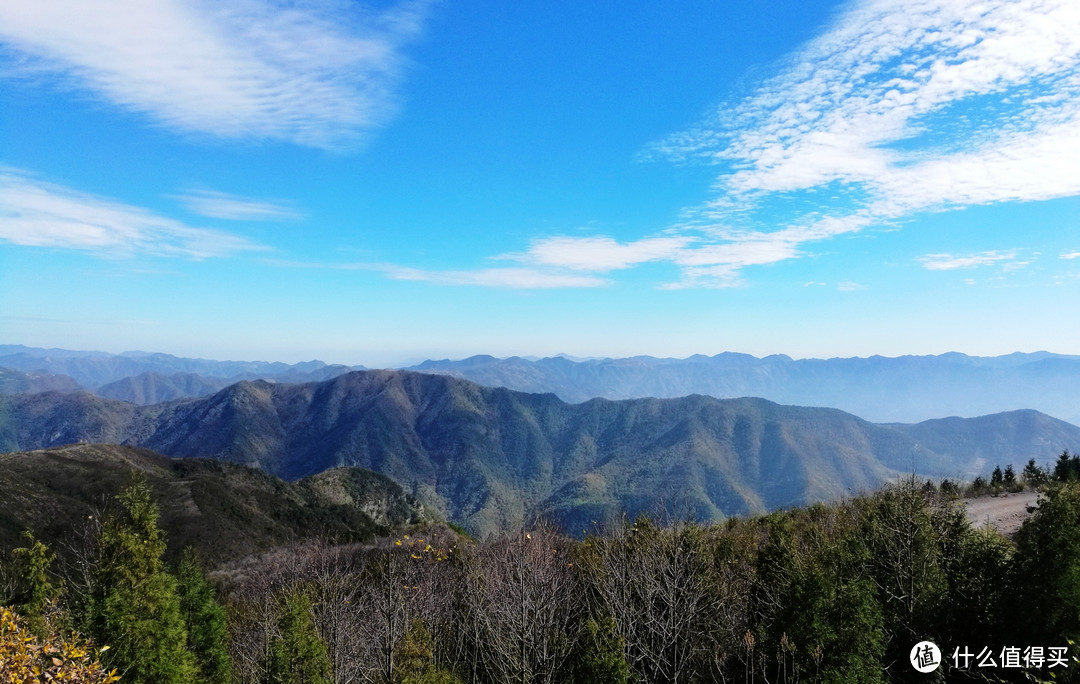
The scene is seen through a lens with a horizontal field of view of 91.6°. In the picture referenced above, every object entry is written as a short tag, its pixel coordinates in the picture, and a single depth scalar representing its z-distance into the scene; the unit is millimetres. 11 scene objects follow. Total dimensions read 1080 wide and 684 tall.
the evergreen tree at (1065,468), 45269
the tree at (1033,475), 44959
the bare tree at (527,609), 22250
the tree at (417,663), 15858
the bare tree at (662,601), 22750
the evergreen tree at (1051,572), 16281
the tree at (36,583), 21547
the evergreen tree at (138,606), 18609
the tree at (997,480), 48281
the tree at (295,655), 17031
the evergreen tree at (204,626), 26625
